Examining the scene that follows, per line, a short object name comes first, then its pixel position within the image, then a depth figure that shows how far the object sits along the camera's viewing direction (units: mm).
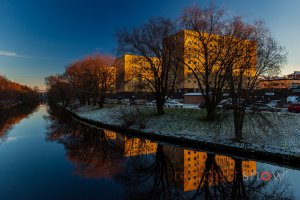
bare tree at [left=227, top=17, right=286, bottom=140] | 15695
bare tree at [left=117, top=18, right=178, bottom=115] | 26184
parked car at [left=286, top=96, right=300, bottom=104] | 41594
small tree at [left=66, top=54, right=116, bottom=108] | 45781
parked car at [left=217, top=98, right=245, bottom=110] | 15777
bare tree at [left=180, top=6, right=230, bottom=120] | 21203
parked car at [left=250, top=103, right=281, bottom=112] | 15217
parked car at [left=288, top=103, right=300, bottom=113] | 26500
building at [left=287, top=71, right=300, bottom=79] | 84750
